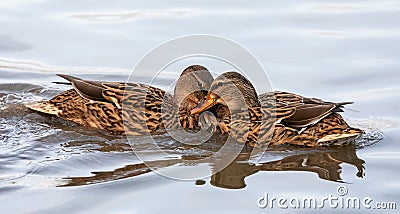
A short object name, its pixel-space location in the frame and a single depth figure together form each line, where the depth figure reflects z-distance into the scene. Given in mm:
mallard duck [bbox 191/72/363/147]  17547
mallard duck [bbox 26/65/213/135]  18469
